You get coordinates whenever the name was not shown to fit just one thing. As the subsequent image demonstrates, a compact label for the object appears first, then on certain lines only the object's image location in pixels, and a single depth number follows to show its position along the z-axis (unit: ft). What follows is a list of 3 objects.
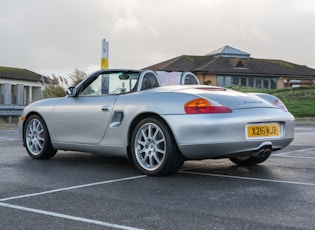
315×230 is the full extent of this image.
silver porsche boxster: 17.08
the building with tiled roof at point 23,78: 141.66
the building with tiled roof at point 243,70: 166.20
